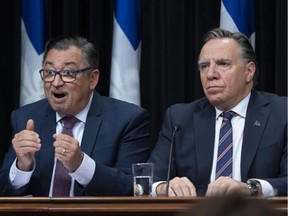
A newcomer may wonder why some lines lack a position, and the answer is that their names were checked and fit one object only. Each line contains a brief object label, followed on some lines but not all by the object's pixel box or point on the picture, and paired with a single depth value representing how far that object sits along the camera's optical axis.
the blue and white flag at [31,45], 7.64
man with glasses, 5.77
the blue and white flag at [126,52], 7.55
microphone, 5.29
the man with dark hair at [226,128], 5.79
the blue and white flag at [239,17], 7.55
